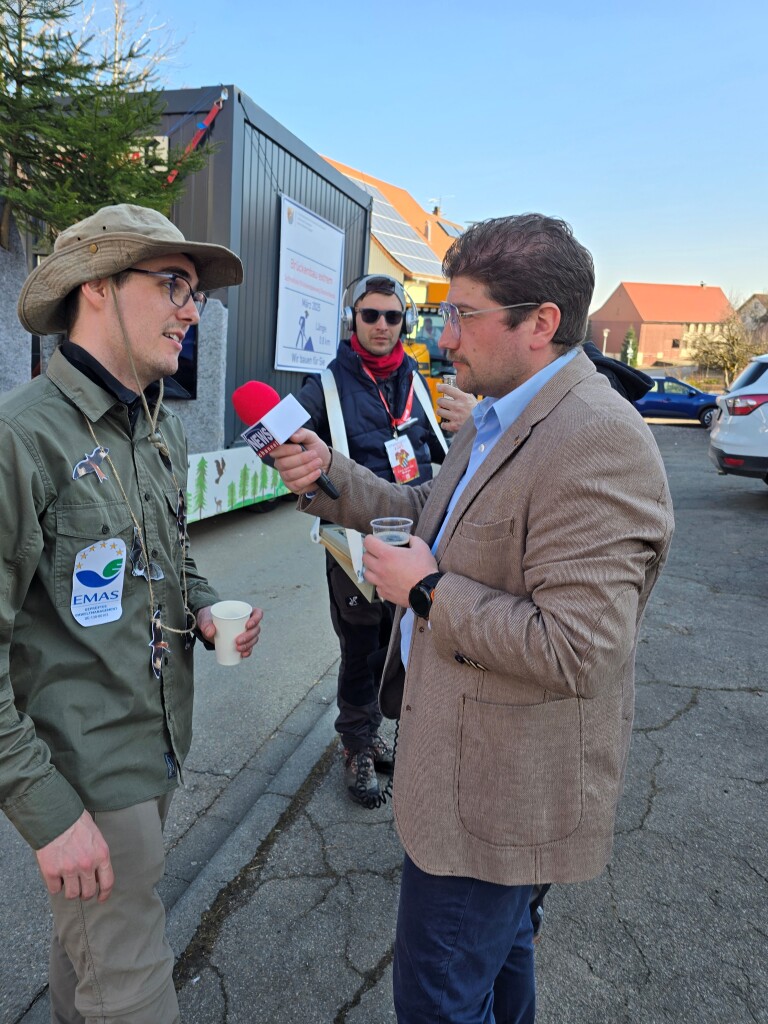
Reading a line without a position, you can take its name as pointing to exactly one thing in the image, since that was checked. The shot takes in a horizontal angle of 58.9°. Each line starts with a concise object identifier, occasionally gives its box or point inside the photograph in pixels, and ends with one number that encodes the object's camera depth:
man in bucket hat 1.36
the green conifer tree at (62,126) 5.20
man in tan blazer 1.25
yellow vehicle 15.66
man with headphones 3.09
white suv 9.16
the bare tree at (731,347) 32.19
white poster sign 8.20
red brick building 69.50
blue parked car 23.77
